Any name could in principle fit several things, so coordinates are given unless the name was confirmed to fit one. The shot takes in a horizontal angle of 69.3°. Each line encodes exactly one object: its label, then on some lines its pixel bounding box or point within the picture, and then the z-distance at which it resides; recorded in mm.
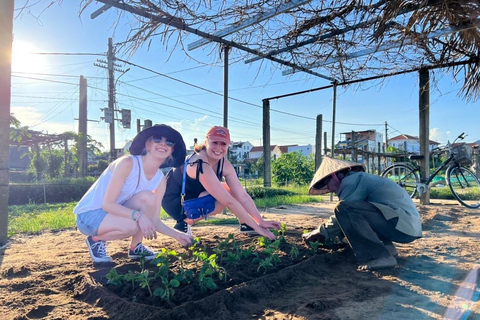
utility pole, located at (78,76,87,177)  18202
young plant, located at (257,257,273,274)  2661
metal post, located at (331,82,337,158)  8031
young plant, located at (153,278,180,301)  2084
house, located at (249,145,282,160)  77906
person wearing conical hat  2900
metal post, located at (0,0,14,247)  3701
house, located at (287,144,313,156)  69125
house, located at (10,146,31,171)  32253
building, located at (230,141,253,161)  80375
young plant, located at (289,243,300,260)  3086
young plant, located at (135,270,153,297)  2158
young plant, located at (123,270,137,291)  2303
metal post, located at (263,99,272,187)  9146
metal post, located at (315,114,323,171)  10156
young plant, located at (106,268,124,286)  2363
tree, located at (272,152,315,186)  17938
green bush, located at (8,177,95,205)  13246
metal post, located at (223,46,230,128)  5988
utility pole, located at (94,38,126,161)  15562
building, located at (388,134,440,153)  61656
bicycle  6680
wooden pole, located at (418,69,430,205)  6971
